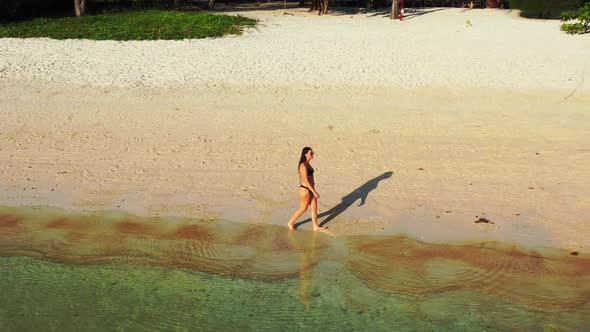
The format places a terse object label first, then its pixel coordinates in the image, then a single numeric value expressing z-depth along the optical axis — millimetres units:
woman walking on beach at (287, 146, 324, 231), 11039
